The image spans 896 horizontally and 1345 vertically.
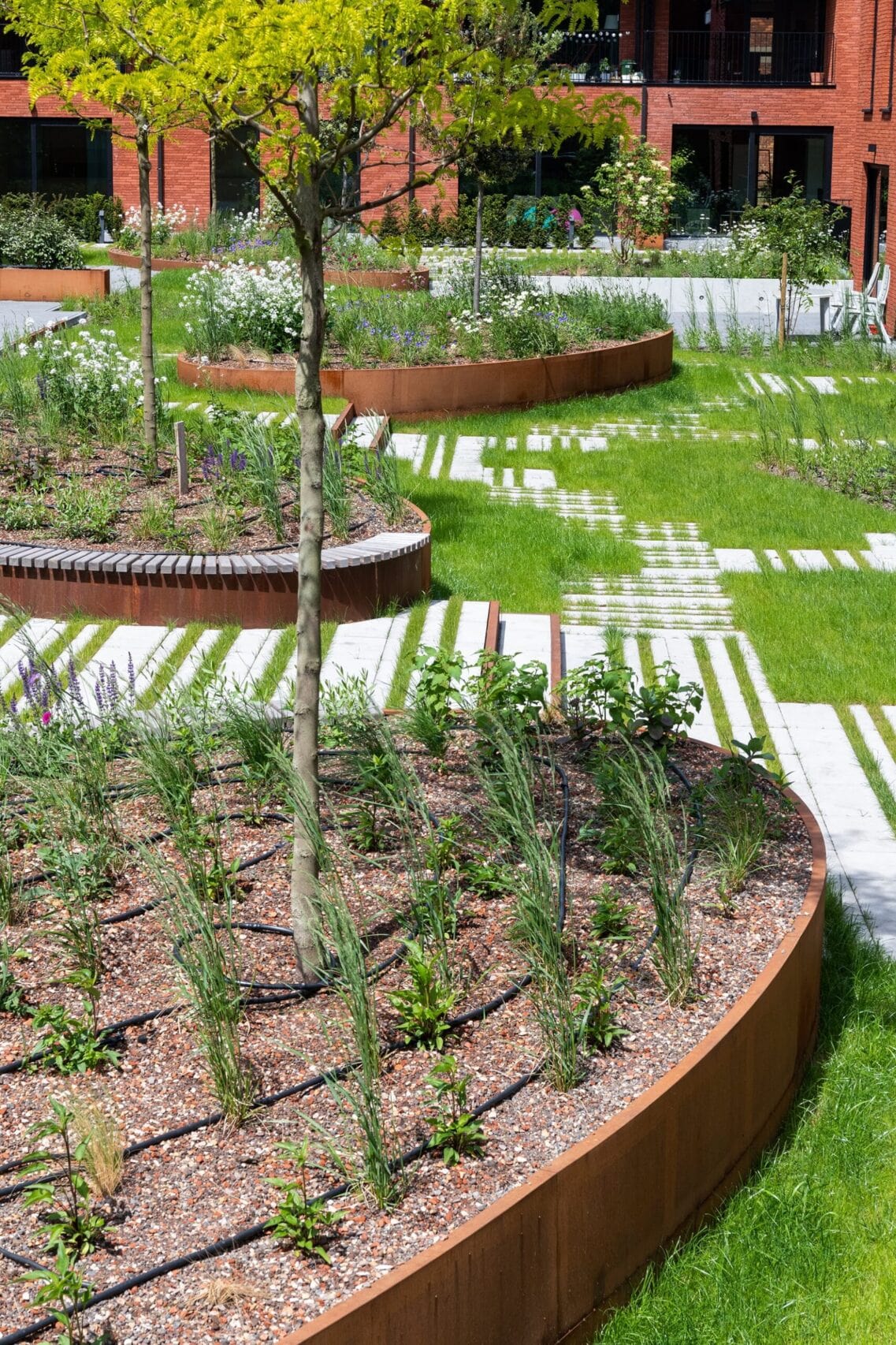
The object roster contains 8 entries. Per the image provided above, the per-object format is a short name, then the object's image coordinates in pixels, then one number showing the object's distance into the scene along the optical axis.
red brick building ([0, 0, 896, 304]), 33.06
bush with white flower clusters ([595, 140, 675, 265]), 28.28
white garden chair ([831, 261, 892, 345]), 19.64
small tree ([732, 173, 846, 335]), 20.11
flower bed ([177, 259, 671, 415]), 14.12
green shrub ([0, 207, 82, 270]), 22.08
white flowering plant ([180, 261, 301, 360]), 14.37
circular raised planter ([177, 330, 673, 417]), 13.82
